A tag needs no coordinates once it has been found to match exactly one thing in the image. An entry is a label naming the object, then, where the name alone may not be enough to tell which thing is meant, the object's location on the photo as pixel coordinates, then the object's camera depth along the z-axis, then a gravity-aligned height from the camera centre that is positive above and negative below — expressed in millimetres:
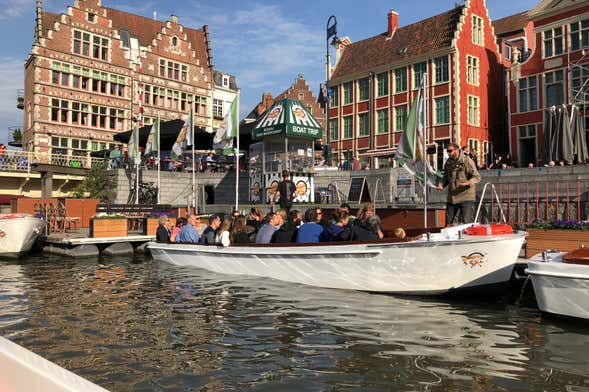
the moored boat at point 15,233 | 15695 -749
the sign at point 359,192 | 21019 +601
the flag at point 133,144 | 24469 +3310
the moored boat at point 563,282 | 6520 -1113
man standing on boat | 9227 +392
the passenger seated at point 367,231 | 8766 -468
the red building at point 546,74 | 25094 +7132
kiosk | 21922 +2817
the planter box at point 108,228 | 16922 -656
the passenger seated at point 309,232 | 9422 -509
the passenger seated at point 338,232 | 8953 -497
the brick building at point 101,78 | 31484 +9546
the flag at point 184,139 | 21109 +3057
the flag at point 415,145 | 10523 +1326
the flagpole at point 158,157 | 23178 +2502
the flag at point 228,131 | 17047 +2743
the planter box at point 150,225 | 18234 -630
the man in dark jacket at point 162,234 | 13457 -716
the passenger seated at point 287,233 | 9812 -538
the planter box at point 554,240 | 8594 -691
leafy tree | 25938 +1304
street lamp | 27239 +9726
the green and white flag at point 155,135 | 23172 +3522
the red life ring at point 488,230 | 7889 -434
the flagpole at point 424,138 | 10055 +1396
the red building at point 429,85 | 30328 +8218
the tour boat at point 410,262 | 7926 -1006
